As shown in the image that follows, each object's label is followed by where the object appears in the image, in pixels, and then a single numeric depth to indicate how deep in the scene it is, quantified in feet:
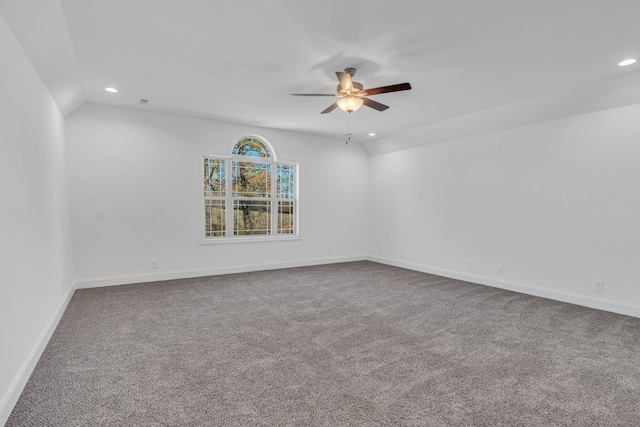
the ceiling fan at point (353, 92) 9.98
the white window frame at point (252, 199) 17.90
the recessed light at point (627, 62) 9.84
